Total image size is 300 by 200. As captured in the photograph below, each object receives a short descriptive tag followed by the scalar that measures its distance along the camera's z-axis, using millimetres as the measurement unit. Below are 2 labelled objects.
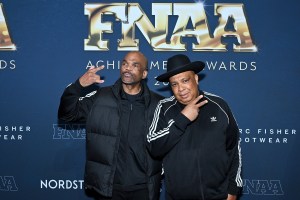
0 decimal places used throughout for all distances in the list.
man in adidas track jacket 1793
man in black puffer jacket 2109
